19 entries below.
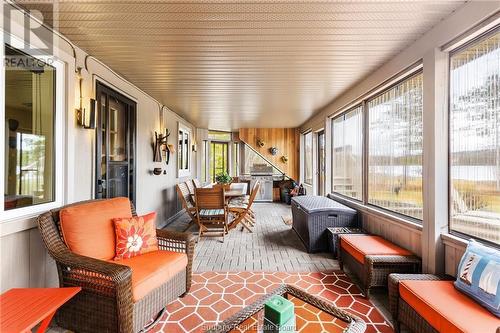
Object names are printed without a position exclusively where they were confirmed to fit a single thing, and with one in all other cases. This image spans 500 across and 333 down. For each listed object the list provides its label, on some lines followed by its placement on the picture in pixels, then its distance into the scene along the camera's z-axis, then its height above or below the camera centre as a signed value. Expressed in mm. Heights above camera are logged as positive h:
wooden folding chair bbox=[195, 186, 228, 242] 3745 -746
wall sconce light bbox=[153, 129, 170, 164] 4242 +387
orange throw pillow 1999 -606
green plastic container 1104 -678
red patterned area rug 1872 -1205
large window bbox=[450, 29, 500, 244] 1694 +205
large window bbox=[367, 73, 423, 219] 2426 +208
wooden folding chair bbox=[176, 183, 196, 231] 3995 -569
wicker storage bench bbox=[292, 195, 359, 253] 3307 -759
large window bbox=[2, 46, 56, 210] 1789 +282
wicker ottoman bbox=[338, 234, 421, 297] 2152 -875
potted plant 5547 -294
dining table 4398 -484
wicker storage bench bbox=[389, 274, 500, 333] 1274 -828
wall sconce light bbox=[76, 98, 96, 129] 2386 +500
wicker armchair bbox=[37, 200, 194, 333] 1534 -842
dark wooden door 2752 +287
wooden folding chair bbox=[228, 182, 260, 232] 4121 -748
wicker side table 3059 -859
